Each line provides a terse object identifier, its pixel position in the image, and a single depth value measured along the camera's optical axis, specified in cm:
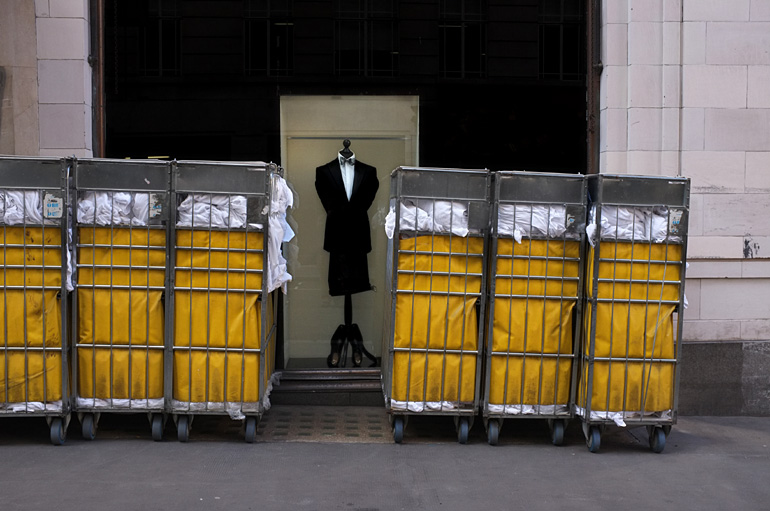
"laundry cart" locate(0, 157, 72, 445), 706
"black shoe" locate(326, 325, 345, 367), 949
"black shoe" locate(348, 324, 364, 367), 951
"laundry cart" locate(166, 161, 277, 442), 719
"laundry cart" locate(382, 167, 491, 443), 732
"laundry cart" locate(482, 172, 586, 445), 734
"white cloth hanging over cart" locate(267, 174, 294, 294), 739
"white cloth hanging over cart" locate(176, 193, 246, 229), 719
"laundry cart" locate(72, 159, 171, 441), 716
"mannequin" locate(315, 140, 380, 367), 935
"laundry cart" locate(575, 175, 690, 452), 725
